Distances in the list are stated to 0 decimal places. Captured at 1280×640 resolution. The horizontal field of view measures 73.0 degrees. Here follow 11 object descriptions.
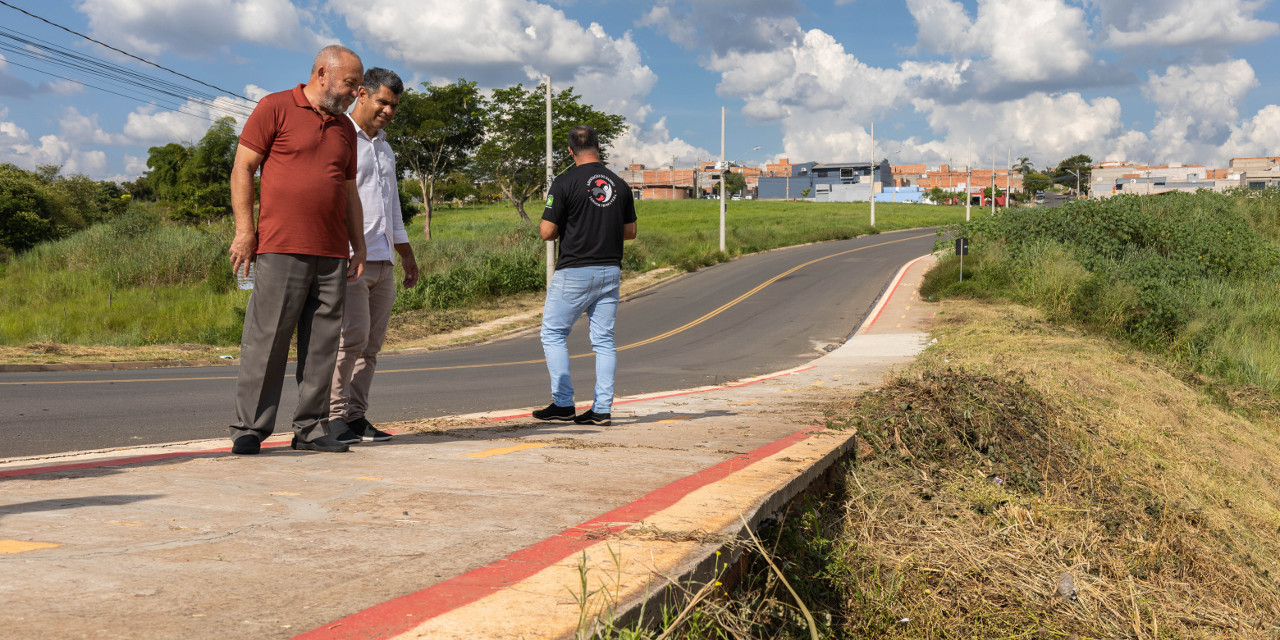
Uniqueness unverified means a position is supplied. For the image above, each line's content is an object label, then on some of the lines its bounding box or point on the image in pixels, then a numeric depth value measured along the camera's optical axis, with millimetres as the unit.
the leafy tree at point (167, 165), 70394
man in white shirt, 4867
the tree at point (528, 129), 46500
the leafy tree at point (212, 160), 60969
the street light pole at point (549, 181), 25097
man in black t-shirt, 5812
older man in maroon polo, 4035
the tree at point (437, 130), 45906
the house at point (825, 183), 139750
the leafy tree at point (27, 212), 34156
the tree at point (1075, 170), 139875
